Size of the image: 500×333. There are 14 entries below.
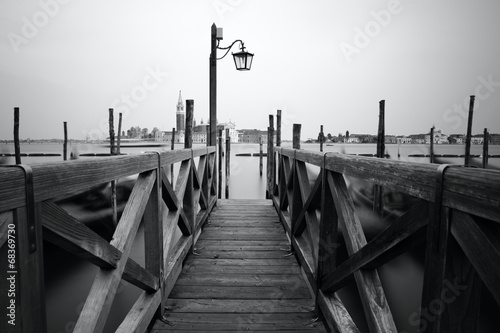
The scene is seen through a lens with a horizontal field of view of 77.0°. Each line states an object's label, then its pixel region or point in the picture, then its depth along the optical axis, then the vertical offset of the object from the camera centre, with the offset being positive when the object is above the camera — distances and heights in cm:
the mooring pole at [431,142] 1986 +33
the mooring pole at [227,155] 1203 -54
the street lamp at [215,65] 637 +160
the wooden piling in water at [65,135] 1881 +24
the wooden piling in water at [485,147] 1817 +4
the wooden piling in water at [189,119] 493 +37
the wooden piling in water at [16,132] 1379 +25
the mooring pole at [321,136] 2030 +56
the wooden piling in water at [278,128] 794 +41
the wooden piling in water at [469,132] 1505 +76
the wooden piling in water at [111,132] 1323 +33
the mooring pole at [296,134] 552 +17
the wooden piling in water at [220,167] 909 -79
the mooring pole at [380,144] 964 +6
